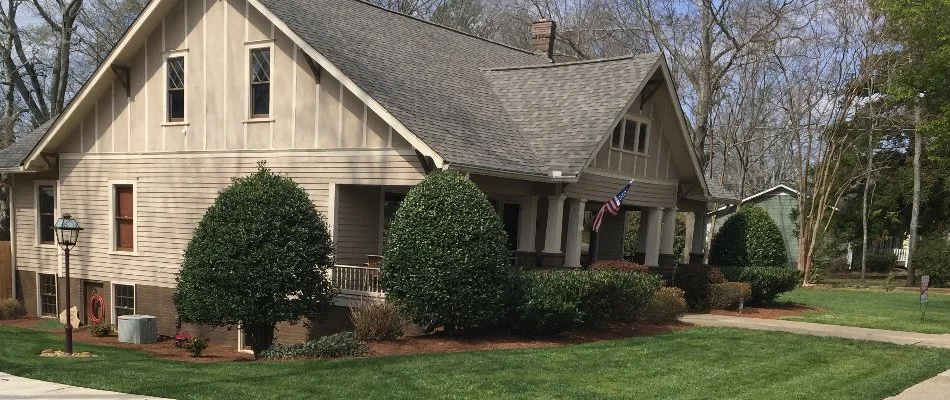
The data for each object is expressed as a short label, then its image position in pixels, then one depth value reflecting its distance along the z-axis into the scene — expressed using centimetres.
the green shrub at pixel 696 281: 1886
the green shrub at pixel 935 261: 3319
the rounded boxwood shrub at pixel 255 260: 1263
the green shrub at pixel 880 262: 4316
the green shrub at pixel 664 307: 1543
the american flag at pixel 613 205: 1592
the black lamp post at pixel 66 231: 1288
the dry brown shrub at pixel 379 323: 1230
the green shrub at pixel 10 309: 1955
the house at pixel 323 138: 1495
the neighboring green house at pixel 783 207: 4488
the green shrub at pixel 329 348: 1115
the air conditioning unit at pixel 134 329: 1608
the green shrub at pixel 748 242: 2236
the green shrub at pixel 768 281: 1988
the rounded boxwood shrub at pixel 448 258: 1214
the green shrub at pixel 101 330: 1698
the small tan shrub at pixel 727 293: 1861
